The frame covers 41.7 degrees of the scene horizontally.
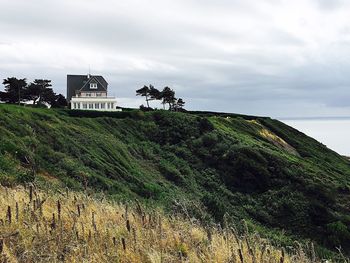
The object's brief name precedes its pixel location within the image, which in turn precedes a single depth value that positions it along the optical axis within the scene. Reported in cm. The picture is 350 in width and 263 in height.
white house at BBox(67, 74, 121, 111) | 7694
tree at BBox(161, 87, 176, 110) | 8275
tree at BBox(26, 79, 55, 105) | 6500
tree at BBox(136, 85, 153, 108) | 8300
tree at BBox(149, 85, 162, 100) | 8309
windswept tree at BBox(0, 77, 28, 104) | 6122
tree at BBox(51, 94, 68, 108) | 7281
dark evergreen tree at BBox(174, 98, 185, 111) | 8972
